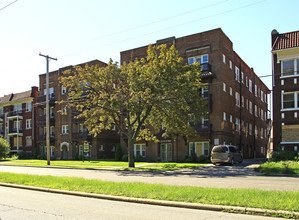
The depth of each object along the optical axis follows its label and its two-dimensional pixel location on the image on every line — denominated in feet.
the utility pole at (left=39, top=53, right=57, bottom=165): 105.60
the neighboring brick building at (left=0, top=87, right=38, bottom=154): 177.17
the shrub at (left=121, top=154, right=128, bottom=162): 121.23
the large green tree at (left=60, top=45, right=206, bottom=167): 80.59
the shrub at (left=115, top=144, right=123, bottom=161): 127.54
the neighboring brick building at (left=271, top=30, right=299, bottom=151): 88.07
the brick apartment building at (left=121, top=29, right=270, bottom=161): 107.65
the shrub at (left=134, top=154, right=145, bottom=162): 119.85
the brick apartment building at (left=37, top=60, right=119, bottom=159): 143.56
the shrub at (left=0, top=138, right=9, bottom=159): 145.28
